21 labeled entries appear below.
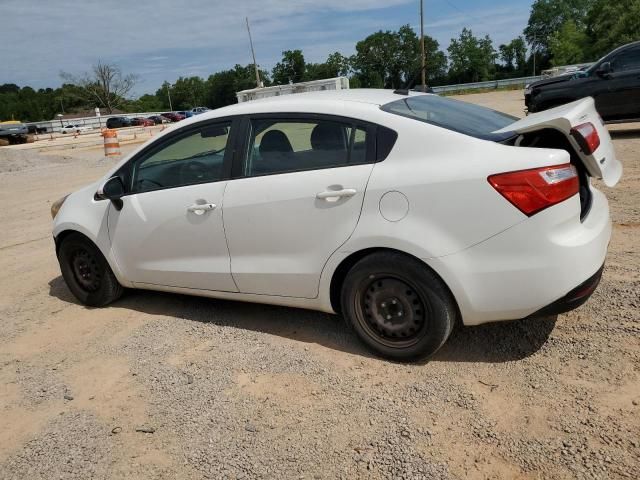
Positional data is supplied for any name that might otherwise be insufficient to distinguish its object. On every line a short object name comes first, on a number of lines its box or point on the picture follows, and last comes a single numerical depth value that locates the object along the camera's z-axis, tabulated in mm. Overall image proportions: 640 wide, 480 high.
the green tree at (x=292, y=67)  95306
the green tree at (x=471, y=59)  90312
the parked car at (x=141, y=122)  62691
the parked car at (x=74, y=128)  60766
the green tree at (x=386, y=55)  95938
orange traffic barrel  18438
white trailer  20025
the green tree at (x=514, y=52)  103875
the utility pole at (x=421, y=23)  24312
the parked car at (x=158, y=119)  67650
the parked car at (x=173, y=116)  66419
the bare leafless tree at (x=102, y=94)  102250
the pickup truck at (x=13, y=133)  38031
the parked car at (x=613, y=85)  10438
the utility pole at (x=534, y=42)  104100
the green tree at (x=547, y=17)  101750
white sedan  2770
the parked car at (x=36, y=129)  57888
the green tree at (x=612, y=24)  49669
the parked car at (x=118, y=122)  64438
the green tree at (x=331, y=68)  92500
